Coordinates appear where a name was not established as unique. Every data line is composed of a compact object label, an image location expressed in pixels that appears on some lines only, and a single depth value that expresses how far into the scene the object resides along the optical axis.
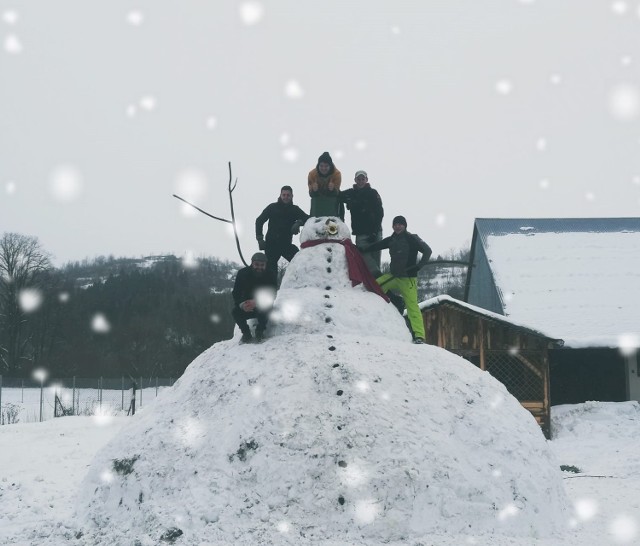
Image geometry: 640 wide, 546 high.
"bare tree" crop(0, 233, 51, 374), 35.56
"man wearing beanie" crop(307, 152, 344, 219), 6.05
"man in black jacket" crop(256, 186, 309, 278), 6.11
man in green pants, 5.68
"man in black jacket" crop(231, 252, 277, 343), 5.04
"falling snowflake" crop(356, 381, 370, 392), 4.48
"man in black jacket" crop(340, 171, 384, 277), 6.21
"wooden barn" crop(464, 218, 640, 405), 14.31
